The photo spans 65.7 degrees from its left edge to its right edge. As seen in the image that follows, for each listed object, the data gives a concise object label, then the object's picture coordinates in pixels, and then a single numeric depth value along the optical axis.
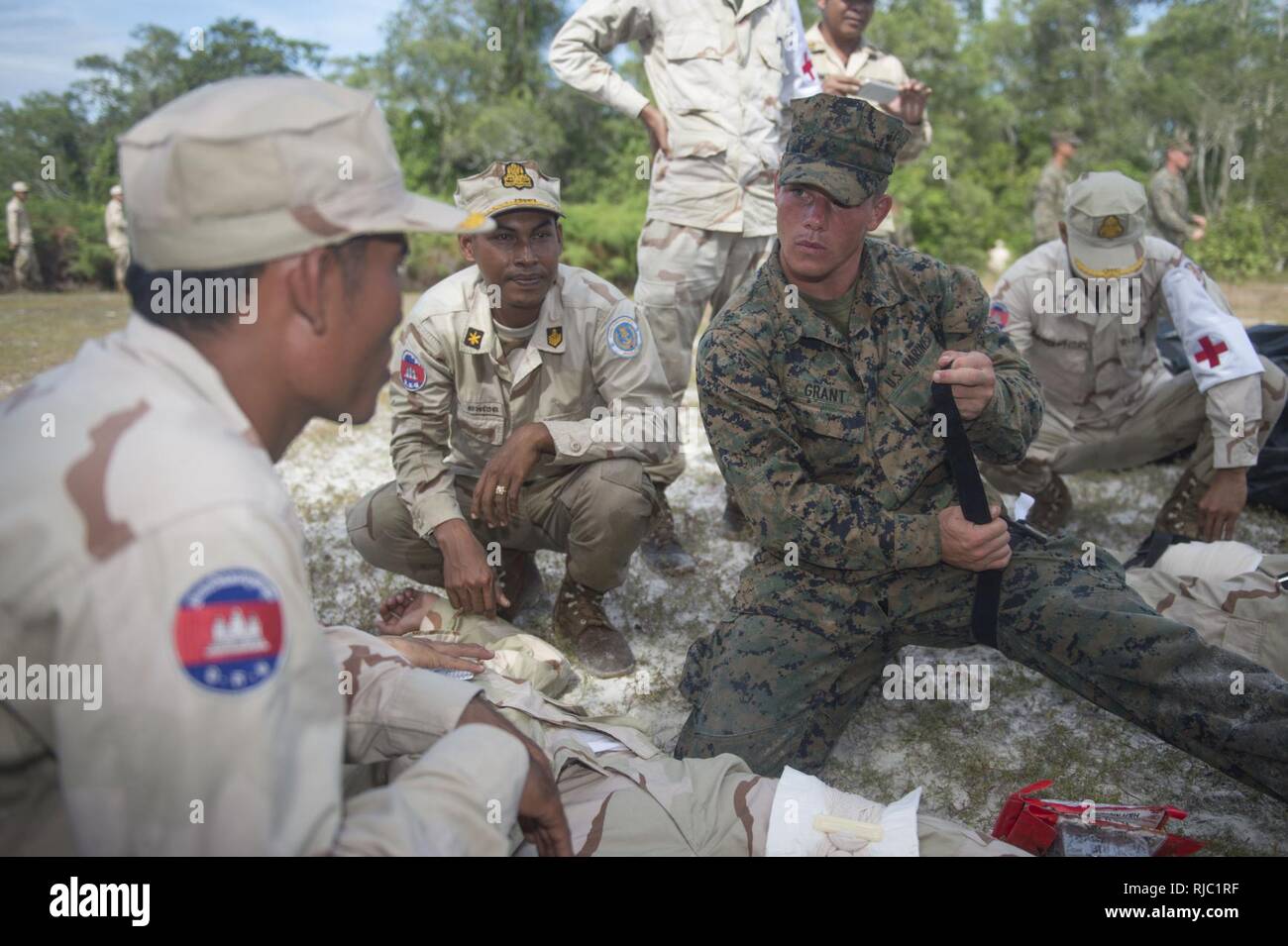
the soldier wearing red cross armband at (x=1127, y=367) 3.77
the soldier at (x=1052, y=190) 13.46
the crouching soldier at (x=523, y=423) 3.18
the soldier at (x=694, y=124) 4.26
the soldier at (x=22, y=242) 12.75
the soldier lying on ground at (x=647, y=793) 1.79
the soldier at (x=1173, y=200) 11.67
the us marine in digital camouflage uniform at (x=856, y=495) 2.60
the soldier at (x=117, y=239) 12.96
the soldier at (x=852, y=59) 4.80
